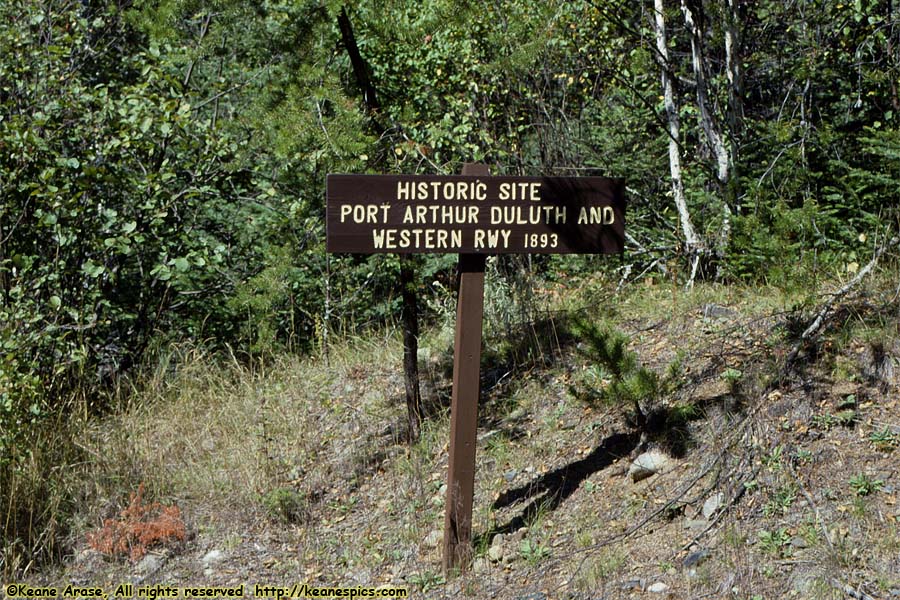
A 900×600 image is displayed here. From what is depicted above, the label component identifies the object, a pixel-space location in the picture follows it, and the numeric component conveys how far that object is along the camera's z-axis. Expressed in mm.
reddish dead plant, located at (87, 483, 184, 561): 5254
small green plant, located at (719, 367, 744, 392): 5559
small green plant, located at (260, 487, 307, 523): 5582
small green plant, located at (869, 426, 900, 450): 4863
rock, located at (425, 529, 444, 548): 5193
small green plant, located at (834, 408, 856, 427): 5055
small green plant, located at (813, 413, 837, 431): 5074
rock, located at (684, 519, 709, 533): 4672
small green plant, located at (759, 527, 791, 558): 4375
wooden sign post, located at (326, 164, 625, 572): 4527
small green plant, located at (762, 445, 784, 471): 4875
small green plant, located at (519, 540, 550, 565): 4785
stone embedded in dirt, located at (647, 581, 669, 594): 4324
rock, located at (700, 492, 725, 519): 4750
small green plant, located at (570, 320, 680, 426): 4949
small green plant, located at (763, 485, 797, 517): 4641
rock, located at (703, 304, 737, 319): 6750
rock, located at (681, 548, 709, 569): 4445
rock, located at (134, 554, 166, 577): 5180
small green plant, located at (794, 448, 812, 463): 4883
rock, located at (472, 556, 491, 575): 4798
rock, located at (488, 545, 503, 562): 4867
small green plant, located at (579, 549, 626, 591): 4453
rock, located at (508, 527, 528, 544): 4992
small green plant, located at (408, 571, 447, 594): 4766
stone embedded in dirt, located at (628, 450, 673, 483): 5160
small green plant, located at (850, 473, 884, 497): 4602
